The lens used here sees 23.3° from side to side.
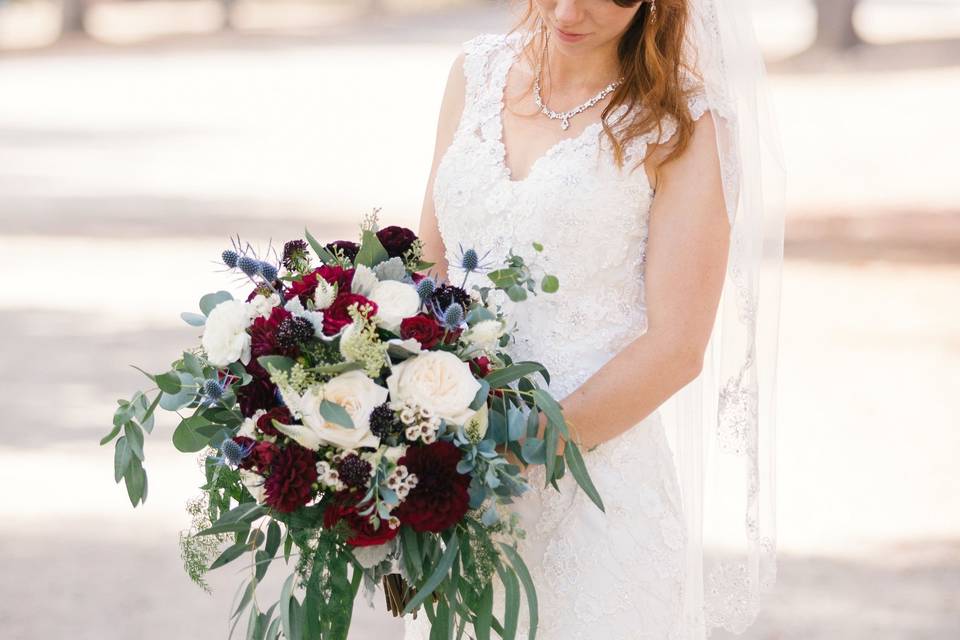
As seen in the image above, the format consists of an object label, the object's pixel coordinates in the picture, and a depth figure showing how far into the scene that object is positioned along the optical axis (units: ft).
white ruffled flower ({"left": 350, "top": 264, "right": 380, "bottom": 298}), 12.57
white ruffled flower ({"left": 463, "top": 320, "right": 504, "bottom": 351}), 12.50
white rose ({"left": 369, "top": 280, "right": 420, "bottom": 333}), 12.15
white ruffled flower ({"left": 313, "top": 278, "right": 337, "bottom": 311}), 12.33
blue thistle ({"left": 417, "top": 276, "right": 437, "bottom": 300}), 12.57
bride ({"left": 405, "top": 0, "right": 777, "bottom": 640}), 14.23
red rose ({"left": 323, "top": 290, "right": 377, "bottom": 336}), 11.97
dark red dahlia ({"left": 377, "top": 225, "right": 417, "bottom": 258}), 13.29
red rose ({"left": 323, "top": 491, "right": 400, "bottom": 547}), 11.98
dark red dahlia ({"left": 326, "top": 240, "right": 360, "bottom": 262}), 13.43
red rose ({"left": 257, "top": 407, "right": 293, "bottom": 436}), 11.99
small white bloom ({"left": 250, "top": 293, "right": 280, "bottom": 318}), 12.58
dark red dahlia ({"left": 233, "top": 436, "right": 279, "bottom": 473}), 11.76
